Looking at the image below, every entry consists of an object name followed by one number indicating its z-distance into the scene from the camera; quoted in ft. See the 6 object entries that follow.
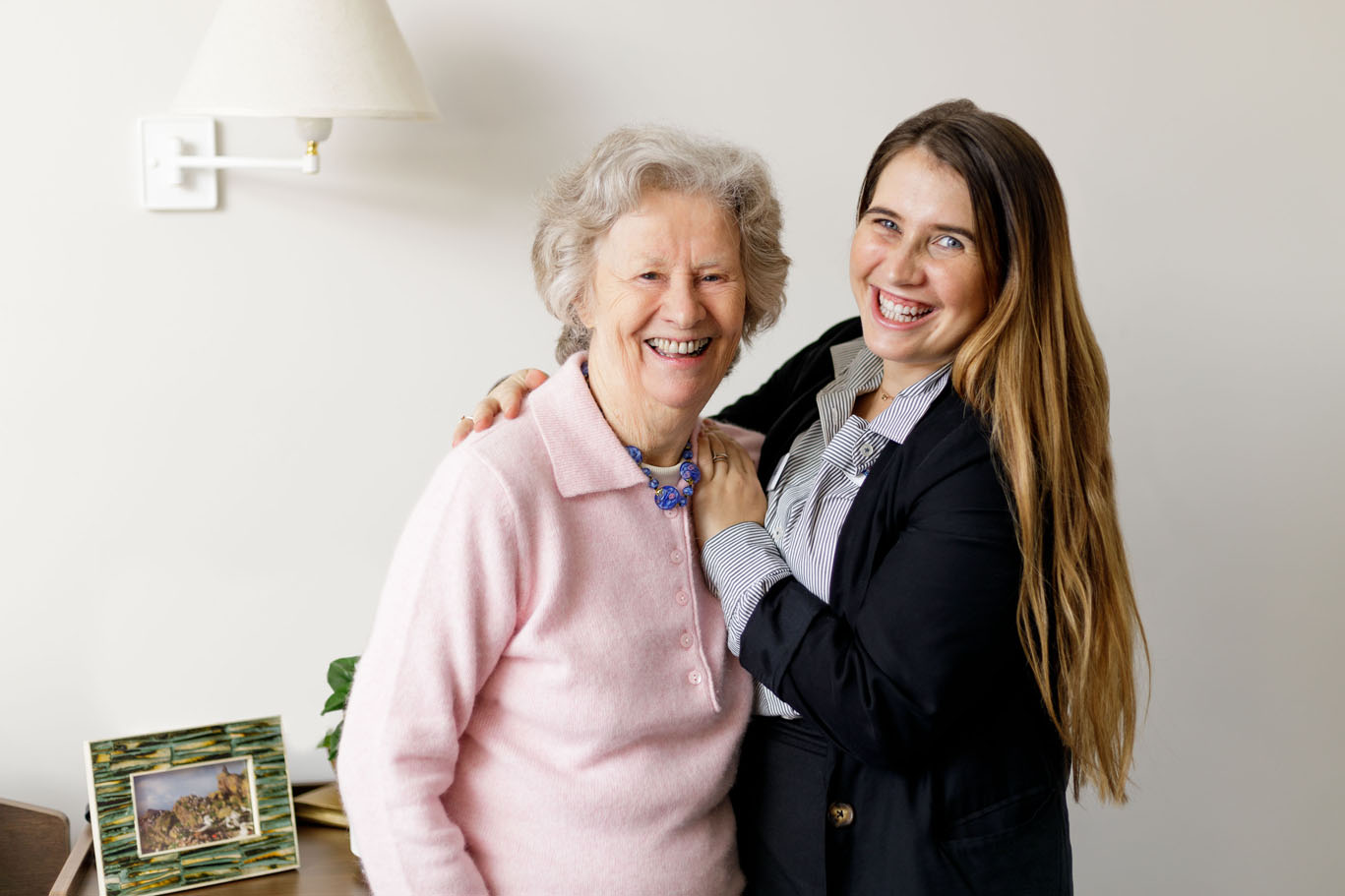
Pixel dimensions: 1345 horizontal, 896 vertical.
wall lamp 5.61
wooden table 5.69
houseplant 6.05
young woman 4.28
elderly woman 4.16
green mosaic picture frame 5.62
